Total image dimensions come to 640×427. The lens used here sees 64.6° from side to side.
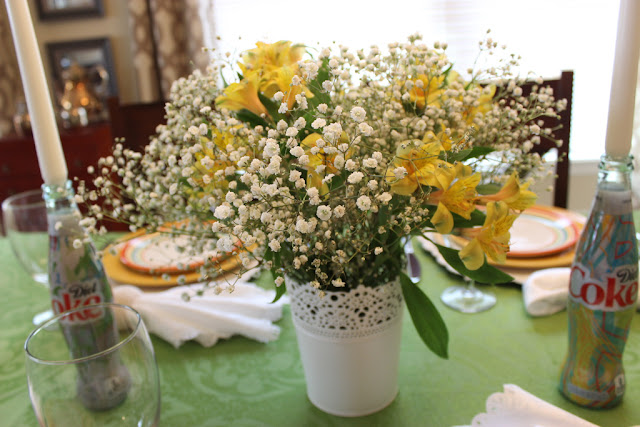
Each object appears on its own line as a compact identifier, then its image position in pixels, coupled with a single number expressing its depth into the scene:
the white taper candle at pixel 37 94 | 0.59
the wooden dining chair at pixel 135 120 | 1.46
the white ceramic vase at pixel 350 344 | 0.55
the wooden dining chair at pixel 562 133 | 1.22
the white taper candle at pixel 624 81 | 0.49
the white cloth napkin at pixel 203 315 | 0.74
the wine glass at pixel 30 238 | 0.86
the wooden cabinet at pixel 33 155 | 2.37
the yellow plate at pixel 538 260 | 0.84
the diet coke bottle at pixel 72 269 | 0.56
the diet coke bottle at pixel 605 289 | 0.53
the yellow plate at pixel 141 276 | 0.89
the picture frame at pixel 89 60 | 2.71
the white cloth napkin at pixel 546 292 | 0.75
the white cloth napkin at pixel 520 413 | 0.51
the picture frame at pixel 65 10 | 2.68
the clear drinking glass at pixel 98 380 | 0.44
